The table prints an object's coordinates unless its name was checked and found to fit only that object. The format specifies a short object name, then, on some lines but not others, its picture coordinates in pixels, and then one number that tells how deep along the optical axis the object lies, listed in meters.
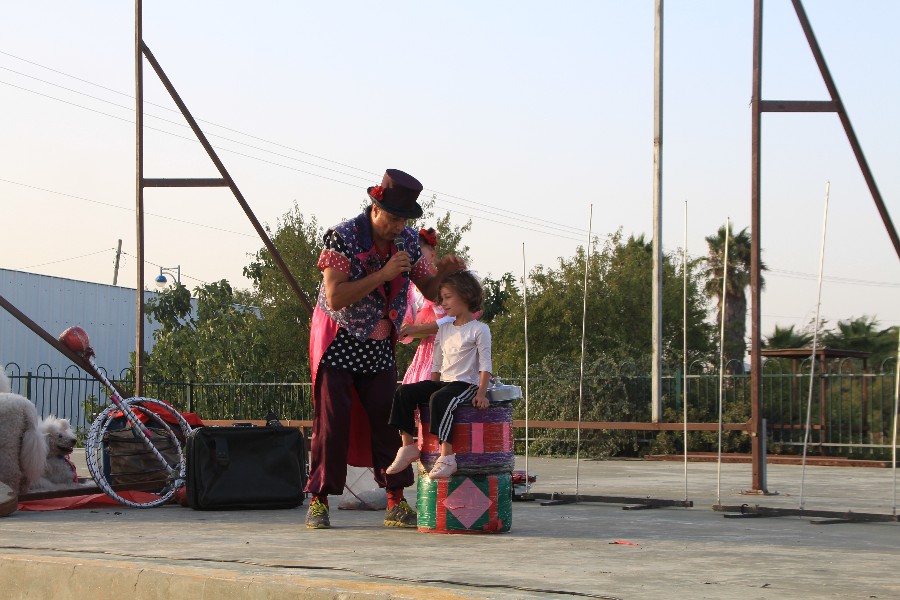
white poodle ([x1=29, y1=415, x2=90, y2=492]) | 14.02
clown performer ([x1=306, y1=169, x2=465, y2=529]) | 11.18
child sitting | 10.64
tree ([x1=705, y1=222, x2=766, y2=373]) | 70.35
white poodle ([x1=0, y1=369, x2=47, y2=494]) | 12.97
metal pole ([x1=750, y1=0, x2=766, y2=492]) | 16.51
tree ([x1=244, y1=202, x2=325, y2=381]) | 53.35
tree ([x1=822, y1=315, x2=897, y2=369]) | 62.48
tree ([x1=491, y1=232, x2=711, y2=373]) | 58.67
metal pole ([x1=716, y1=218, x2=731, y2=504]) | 13.61
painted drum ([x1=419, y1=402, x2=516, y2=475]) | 10.75
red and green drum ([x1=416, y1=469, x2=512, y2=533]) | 10.71
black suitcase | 13.15
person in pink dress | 12.57
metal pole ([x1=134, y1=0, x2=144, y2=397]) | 17.12
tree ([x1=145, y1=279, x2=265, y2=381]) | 46.03
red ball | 14.50
